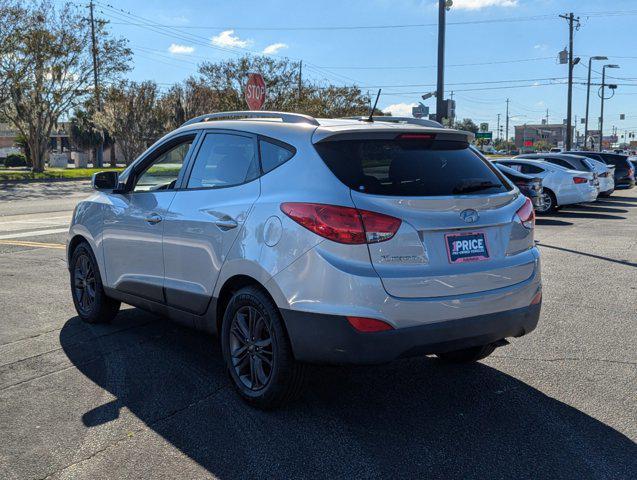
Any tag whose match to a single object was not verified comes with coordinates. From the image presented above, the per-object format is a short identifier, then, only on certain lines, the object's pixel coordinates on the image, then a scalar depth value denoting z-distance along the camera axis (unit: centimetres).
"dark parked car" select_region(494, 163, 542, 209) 1745
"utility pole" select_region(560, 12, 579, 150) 4247
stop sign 1213
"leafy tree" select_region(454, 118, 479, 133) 13205
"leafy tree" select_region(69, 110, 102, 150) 6419
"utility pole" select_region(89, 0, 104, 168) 3825
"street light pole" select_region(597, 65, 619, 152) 5785
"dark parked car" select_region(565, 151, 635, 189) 2681
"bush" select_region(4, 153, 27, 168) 6144
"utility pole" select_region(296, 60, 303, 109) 4600
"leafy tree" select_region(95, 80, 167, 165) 4525
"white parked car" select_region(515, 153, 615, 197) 2147
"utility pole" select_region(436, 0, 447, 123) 1858
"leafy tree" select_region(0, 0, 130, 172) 3347
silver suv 355
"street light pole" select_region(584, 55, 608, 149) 4946
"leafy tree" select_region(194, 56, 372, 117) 4347
